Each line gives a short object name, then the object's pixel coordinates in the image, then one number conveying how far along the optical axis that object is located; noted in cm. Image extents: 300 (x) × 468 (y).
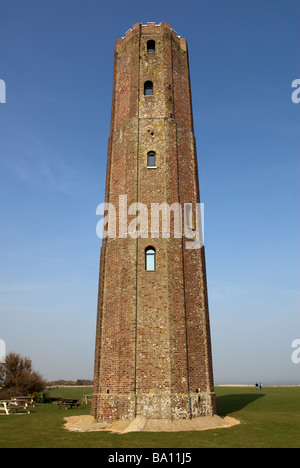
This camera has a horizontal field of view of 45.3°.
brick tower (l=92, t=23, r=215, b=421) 1417
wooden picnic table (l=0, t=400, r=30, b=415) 1872
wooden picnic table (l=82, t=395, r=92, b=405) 2592
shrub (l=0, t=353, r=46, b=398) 3000
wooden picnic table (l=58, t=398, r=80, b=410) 2181
